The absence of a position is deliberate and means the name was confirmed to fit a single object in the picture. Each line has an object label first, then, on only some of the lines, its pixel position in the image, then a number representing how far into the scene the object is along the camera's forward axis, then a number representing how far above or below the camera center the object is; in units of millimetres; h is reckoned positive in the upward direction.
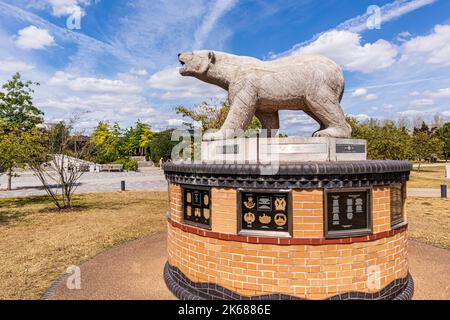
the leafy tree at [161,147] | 53694 +2638
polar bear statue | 5477 +1296
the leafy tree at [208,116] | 19500 +2940
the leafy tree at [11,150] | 14656 +606
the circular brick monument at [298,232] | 4293 -1076
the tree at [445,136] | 56125 +4289
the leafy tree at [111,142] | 48788 +3440
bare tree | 15003 +431
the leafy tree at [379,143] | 26969 +1439
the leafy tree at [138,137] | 61156 +5105
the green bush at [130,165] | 45594 -538
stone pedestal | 5086 +177
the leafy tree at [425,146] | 40969 +1695
